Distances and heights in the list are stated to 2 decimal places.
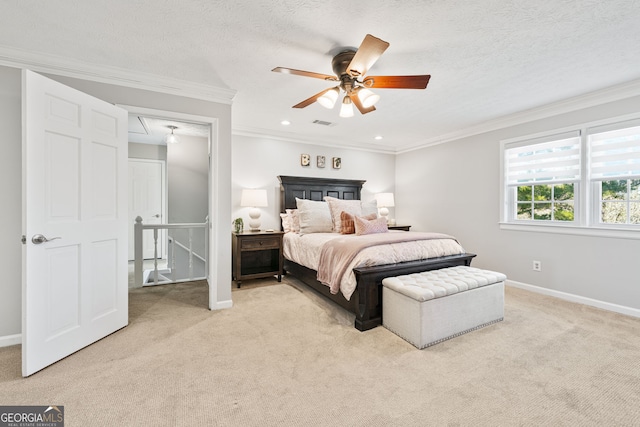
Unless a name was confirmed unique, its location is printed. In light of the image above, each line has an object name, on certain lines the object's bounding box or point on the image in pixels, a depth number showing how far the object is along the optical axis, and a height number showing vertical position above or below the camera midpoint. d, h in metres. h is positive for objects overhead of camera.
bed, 2.61 -0.69
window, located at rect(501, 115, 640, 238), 3.03 +0.43
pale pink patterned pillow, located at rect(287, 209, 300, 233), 4.38 -0.15
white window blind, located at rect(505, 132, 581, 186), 3.43 +0.69
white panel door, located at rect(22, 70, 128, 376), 1.89 -0.07
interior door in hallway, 5.56 +0.30
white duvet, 2.70 -0.45
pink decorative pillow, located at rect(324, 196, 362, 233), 4.30 +0.06
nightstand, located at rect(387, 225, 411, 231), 5.33 -0.29
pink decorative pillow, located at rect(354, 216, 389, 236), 3.74 -0.19
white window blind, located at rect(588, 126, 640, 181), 2.96 +0.66
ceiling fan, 1.99 +1.04
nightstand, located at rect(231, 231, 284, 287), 3.93 -0.68
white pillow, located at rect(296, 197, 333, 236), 4.19 -0.08
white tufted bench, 2.28 -0.81
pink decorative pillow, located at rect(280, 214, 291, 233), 4.54 -0.18
